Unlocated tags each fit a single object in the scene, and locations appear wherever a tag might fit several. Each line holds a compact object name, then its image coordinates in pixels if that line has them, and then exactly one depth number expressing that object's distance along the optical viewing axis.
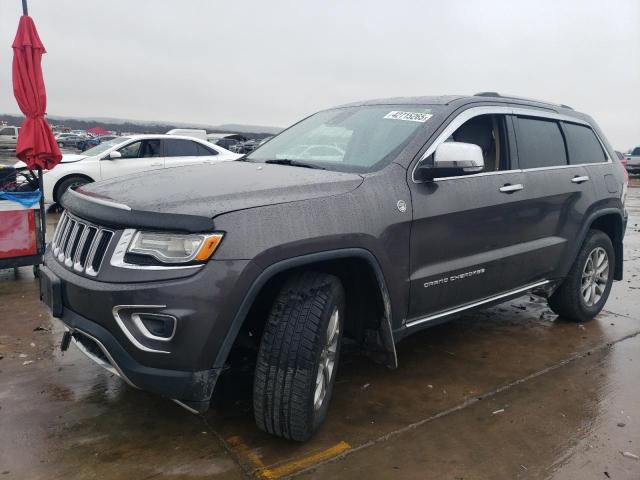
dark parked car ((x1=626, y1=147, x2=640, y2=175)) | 28.22
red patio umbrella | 5.66
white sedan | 10.69
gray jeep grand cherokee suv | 2.38
